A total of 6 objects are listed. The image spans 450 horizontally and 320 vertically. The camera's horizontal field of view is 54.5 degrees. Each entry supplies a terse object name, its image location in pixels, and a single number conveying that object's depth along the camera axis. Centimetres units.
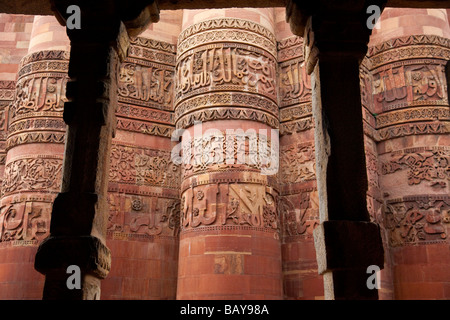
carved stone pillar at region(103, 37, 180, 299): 991
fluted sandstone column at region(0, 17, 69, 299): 939
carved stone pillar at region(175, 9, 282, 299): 877
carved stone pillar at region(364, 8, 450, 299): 988
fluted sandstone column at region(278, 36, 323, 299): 980
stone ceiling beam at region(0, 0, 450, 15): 457
